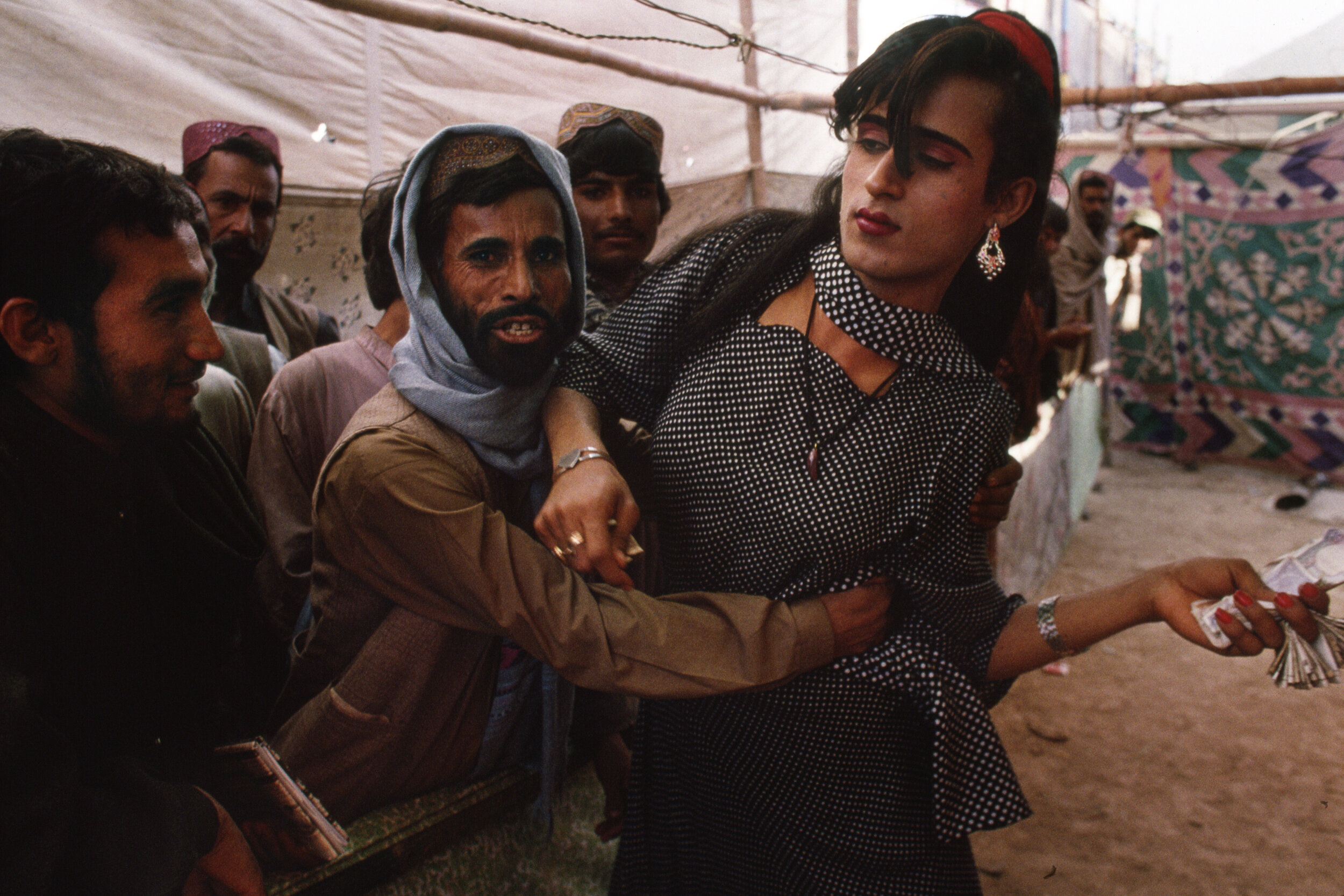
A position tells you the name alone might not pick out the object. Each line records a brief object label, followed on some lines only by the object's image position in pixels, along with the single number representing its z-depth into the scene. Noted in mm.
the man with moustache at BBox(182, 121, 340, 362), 2500
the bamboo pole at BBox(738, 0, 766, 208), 4613
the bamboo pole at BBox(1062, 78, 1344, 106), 4883
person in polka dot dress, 1266
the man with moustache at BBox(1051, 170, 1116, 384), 7004
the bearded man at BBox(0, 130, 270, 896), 979
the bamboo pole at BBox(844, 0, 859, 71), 5031
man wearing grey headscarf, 1295
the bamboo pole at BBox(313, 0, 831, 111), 2562
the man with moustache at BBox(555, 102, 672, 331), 2471
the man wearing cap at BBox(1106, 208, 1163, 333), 7633
